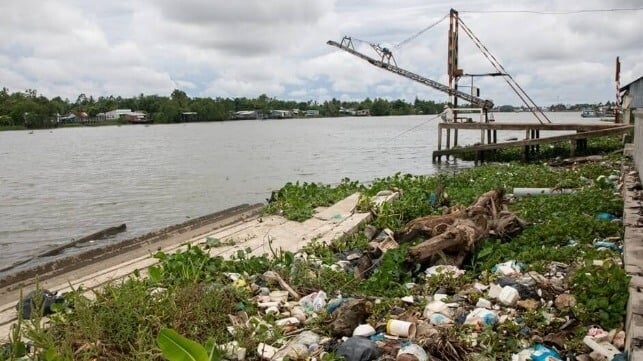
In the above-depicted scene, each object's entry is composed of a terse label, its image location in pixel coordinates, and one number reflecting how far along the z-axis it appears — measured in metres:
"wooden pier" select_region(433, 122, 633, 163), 20.31
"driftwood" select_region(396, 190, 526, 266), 6.46
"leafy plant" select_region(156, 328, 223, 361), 3.42
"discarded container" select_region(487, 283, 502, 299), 4.95
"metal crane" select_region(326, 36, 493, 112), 29.83
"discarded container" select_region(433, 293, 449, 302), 5.13
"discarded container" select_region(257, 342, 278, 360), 4.11
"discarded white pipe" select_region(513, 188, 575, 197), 10.55
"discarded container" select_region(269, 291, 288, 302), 5.30
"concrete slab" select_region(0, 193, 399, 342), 6.91
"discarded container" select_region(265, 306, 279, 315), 4.89
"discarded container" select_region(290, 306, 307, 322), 4.83
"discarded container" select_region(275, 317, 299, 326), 4.68
